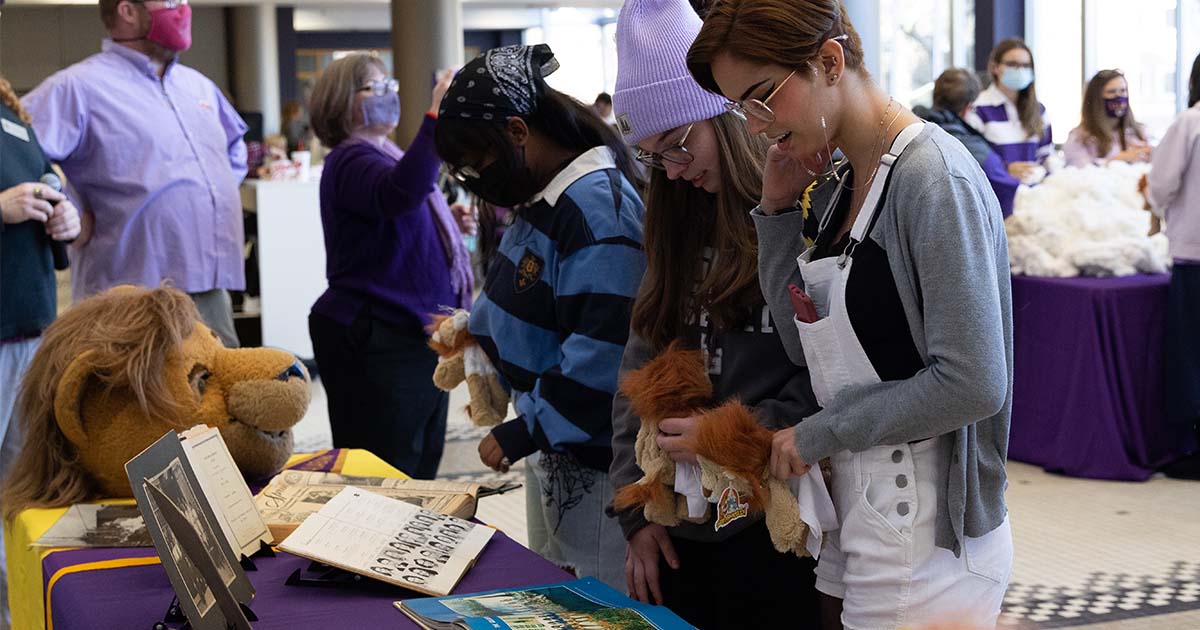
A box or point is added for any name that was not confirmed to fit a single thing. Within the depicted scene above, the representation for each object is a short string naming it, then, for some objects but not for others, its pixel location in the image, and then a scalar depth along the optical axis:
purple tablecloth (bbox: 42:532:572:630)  1.51
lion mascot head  1.95
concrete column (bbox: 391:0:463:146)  10.03
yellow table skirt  1.88
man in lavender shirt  3.28
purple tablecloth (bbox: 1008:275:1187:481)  4.45
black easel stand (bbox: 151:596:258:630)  1.49
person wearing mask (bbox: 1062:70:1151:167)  6.10
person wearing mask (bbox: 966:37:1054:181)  6.17
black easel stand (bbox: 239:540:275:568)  1.72
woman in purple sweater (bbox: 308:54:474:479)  3.06
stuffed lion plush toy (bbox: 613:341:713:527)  1.63
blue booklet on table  1.40
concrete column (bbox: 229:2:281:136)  19.91
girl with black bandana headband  1.93
